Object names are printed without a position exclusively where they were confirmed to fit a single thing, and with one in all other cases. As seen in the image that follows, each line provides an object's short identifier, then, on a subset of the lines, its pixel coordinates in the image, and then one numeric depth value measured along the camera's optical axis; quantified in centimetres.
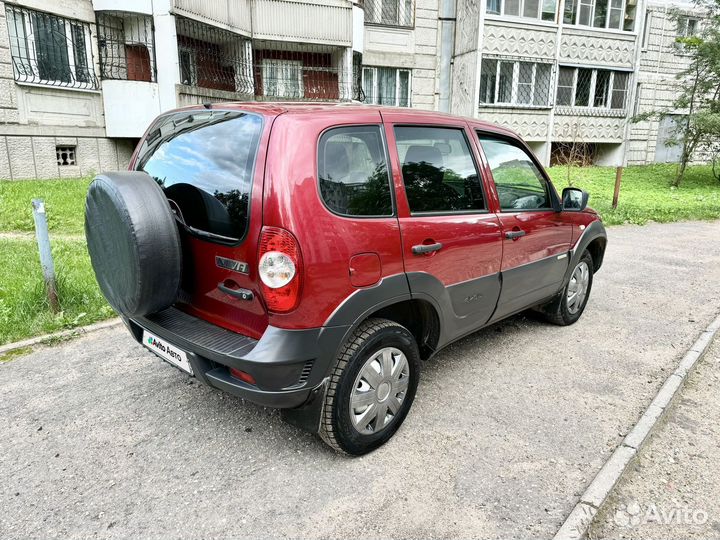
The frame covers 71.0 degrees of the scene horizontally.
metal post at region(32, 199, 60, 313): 437
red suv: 242
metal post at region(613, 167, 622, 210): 1114
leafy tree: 1606
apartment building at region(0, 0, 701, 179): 1214
